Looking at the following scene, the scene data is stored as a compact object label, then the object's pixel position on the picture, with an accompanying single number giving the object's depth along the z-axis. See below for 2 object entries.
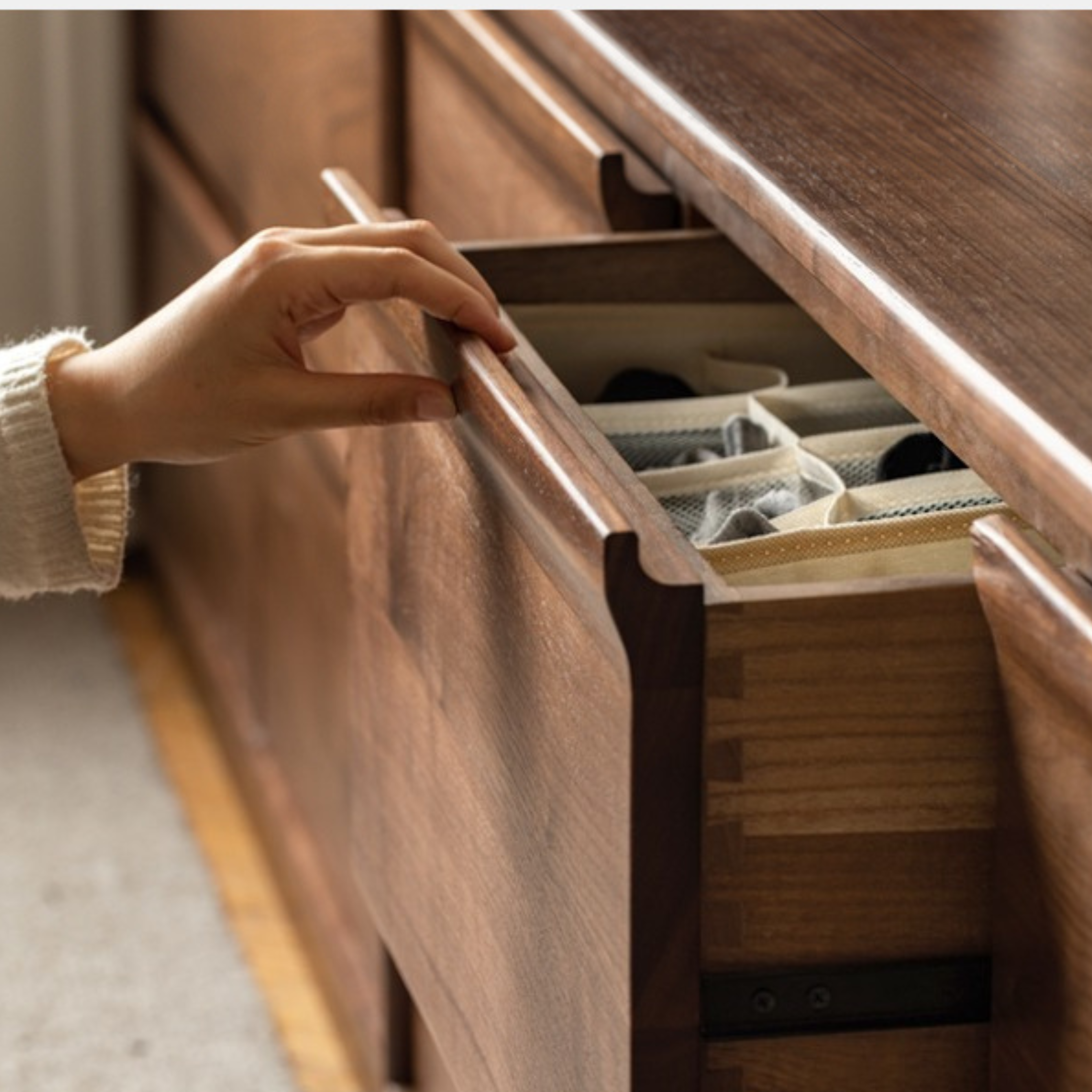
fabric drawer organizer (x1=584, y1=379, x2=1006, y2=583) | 1.45
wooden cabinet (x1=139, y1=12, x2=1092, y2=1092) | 1.36
